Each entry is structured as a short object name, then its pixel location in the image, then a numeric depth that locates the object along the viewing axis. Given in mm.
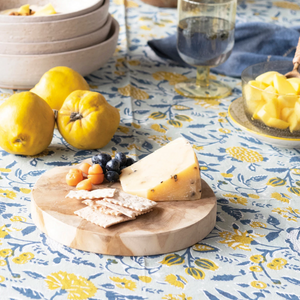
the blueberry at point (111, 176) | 1153
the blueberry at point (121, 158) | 1177
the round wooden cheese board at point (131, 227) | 1081
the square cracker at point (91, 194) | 1110
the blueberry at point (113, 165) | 1159
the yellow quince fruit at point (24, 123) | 1217
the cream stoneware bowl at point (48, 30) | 1340
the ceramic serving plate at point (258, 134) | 1265
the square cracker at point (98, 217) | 1084
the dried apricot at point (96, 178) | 1151
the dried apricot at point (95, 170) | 1150
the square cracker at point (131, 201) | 1096
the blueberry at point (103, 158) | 1169
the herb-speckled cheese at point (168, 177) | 1124
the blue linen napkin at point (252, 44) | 1529
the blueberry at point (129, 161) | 1186
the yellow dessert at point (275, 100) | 1237
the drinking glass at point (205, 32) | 1384
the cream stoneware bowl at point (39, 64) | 1359
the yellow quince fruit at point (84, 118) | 1241
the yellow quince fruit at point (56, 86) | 1301
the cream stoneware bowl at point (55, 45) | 1355
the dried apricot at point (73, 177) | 1150
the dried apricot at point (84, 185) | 1138
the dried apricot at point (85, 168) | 1168
